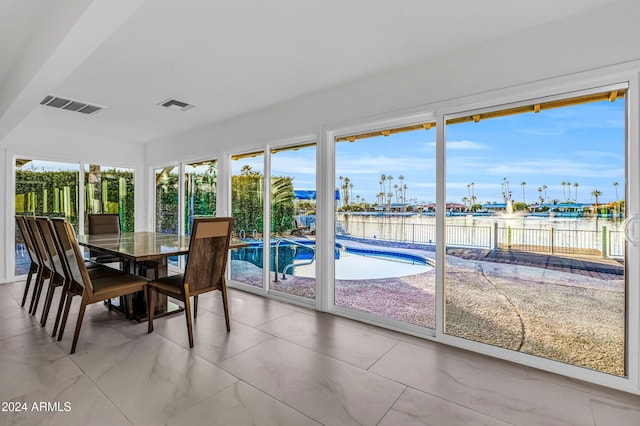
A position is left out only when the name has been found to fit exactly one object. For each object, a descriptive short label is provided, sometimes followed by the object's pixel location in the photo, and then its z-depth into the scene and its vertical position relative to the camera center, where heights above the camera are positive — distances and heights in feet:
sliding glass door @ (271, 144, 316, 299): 13.17 -0.37
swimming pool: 11.36 -1.92
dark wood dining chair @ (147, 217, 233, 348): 9.07 -1.69
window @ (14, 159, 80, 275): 16.79 +1.11
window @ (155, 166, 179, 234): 19.72 +0.77
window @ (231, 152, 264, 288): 14.99 -0.07
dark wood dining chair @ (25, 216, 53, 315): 11.04 -1.72
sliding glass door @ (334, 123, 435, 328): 10.43 -0.44
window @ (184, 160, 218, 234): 17.38 +1.22
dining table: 9.30 -1.17
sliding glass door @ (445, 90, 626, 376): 7.41 -0.54
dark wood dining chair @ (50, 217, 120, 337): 8.90 -1.39
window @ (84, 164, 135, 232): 19.21 +1.23
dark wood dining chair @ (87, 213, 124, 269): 14.97 -0.71
